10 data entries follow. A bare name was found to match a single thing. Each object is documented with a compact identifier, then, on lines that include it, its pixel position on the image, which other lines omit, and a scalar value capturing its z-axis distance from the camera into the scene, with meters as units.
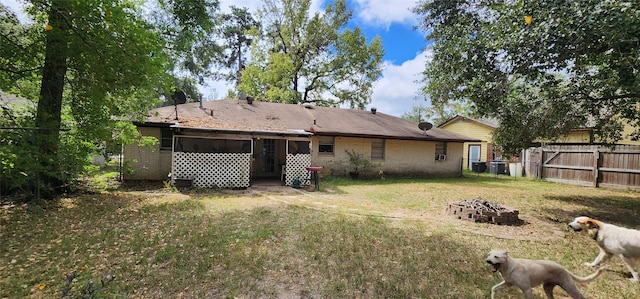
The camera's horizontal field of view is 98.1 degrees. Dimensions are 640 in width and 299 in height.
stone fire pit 6.14
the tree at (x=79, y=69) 5.64
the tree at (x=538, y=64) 5.34
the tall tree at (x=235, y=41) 26.78
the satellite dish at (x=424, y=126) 15.82
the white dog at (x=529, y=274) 2.92
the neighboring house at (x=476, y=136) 20.27
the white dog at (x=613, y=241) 3.54
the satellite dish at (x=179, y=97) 12.02
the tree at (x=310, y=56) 22.33
